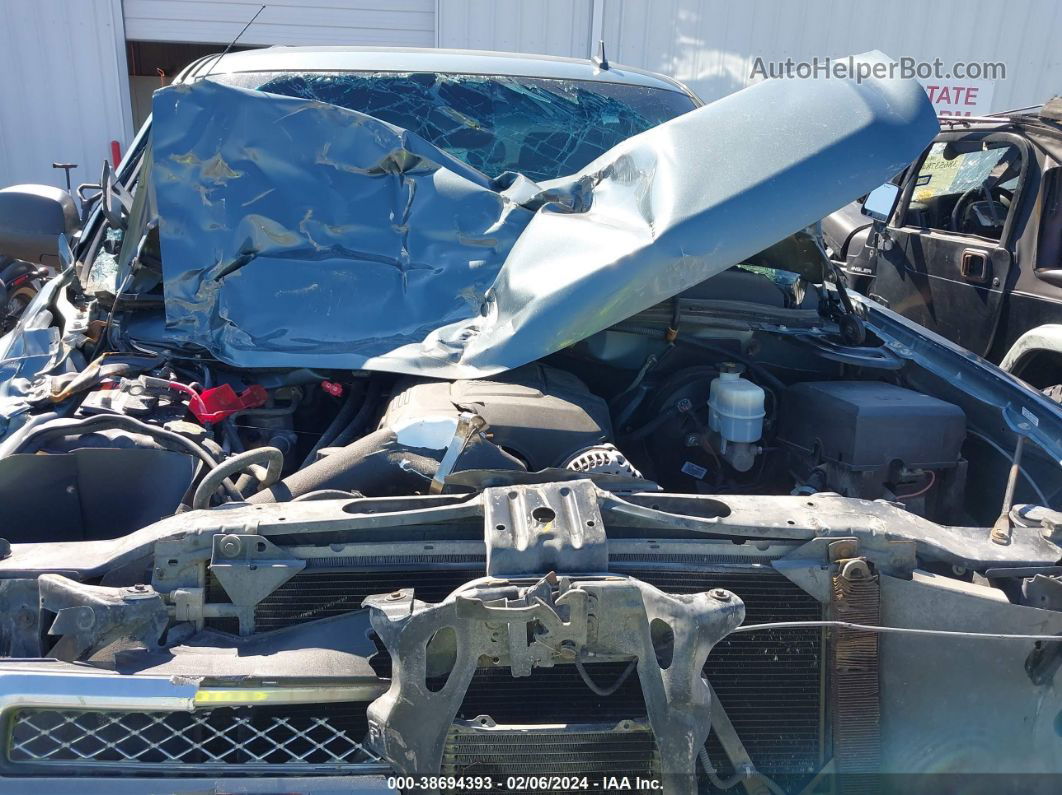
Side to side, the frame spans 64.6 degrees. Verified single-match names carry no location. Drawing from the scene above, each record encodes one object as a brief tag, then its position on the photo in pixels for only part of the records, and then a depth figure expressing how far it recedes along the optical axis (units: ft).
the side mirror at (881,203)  14.57
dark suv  13.78
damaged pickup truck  4.85
